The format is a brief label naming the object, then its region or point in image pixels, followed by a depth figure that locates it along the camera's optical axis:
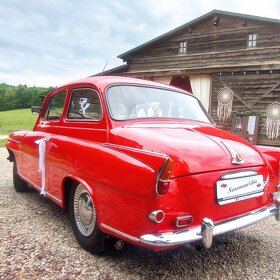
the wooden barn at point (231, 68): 13.53
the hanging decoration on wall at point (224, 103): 14.40
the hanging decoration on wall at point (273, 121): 13.09
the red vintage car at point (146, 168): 2.40
